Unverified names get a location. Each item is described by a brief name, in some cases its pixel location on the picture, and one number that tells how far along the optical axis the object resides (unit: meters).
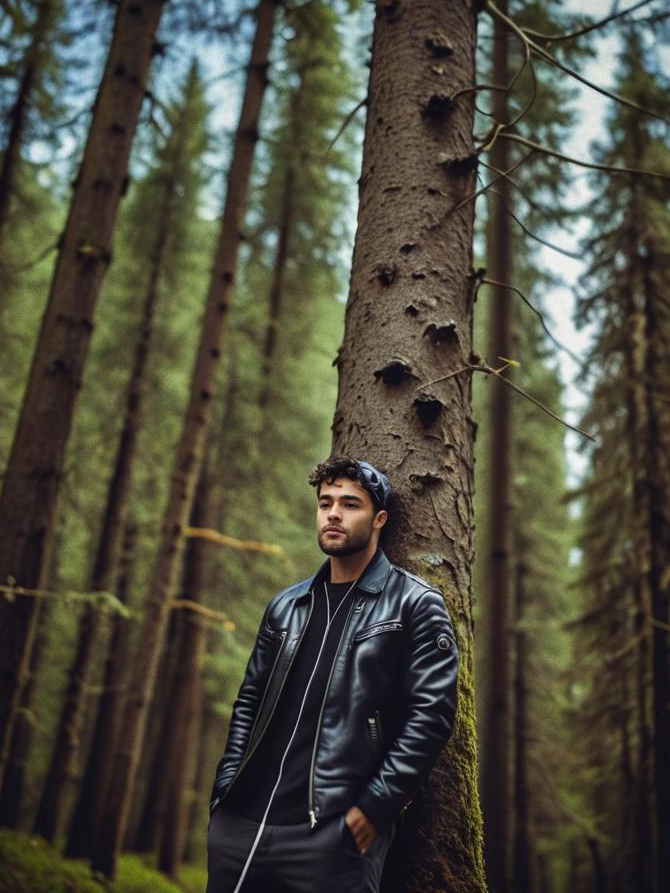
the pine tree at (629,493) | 10.09
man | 2.12
